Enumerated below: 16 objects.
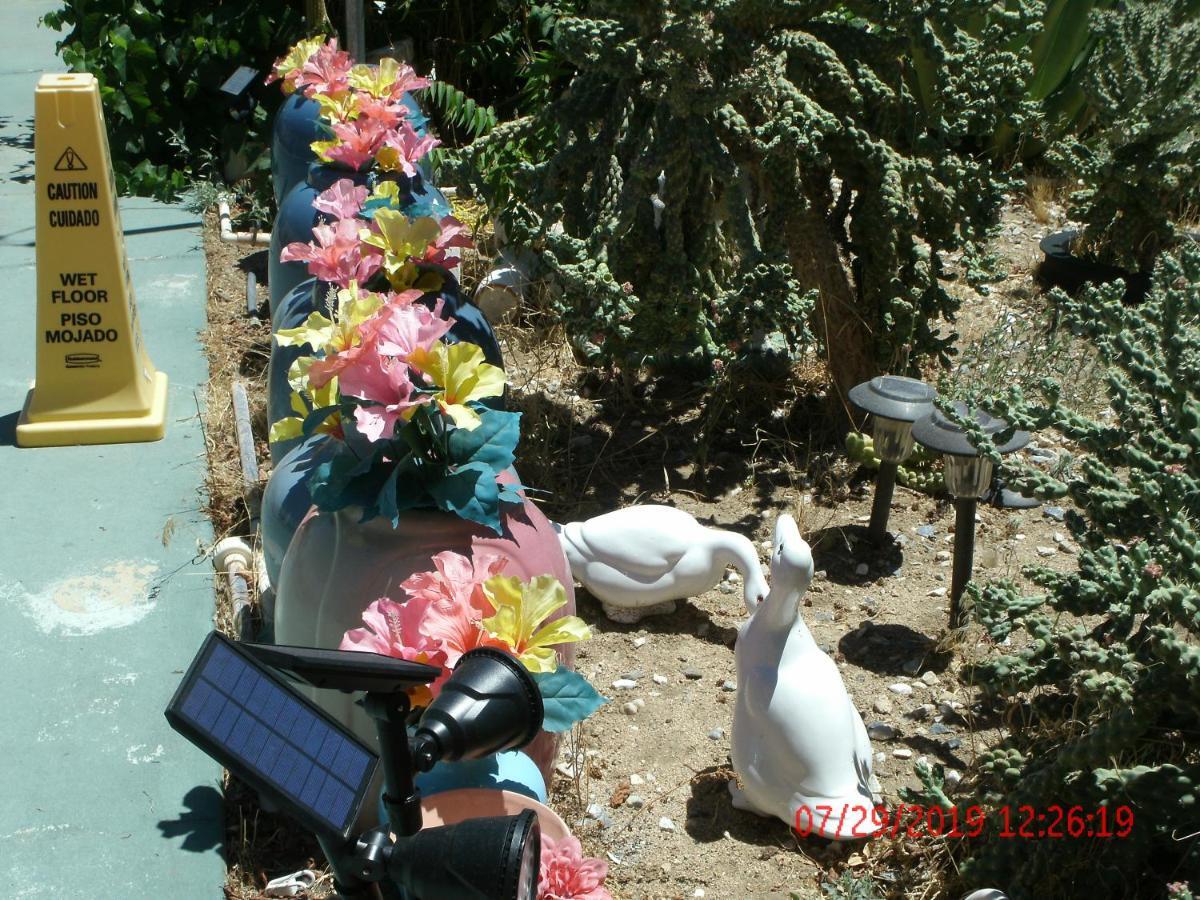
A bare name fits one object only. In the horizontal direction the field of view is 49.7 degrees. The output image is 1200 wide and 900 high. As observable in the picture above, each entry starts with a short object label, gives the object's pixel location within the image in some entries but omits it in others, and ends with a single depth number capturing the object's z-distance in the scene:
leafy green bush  7.20
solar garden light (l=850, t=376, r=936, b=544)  3.82
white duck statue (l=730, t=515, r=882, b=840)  2.91
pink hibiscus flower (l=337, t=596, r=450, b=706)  2.21
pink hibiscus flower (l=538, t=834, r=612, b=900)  2.04
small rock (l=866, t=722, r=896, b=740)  3.40
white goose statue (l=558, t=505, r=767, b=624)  3.66
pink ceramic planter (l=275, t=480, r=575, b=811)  2.57
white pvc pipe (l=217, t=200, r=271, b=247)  6.76
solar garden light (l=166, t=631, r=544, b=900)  1.33
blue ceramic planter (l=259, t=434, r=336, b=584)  3.01
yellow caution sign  4.62
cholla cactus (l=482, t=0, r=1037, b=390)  4.27
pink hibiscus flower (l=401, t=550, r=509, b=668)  2.18
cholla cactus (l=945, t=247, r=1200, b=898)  2.59
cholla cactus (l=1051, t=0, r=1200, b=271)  5.73
